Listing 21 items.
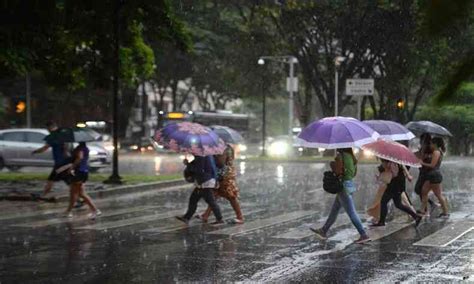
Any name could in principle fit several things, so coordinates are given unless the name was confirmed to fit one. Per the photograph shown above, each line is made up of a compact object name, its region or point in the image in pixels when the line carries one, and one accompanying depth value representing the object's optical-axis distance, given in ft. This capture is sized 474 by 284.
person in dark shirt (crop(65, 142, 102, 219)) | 43.46
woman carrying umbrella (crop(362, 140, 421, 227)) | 35.81
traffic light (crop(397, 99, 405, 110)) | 124.18
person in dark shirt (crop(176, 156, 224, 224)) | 39.65
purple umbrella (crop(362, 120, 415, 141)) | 42.01
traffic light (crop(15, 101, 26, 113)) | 119.96
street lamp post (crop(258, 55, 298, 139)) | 130.21
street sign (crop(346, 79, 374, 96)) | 107.65
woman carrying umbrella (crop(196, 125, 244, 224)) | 40.45
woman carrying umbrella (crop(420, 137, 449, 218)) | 42.09
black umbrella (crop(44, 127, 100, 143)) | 46.52
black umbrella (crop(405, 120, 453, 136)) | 43.68
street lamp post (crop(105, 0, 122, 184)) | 64.04
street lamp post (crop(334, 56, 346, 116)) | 116.47
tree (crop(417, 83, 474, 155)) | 104.99
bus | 151.94
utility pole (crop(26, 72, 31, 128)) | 123.85
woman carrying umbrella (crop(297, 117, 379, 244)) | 33.12
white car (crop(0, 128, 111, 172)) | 84.17
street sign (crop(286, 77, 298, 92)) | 133.08
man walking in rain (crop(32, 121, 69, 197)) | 49.36
